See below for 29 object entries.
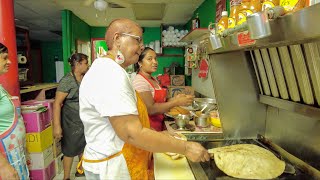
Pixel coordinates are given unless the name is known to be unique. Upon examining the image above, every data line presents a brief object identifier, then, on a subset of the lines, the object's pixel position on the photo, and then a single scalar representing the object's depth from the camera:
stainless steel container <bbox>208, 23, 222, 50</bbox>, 1.18
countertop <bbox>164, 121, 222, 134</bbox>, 1.99
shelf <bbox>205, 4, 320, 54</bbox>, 0.54
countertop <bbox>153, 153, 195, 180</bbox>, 1.22
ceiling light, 3.61
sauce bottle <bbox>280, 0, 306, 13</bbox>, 0.67
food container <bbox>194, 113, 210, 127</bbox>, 2.17
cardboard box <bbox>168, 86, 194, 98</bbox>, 3.76
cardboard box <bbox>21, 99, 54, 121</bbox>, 3.16
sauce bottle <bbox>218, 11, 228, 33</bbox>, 1.27
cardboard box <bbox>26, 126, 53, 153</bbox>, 2.92
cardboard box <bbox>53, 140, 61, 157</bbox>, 3.41
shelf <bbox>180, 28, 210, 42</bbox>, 3.21
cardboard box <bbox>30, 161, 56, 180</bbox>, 2.99
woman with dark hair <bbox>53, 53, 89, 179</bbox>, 2.87
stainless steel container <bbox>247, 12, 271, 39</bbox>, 0.66
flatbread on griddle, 1.10
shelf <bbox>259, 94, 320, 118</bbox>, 1.01
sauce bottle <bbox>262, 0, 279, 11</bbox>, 0.79
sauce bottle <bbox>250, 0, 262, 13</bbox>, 0.94
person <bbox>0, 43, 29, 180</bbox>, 1.96
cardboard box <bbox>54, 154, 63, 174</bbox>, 3.44
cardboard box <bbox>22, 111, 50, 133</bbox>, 2.90
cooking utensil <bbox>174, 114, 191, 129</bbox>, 2.12
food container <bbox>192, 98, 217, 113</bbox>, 2.71
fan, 3.63
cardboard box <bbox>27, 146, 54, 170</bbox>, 2.95
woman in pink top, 2.11
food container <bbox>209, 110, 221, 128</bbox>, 2.13
